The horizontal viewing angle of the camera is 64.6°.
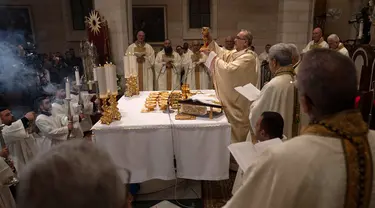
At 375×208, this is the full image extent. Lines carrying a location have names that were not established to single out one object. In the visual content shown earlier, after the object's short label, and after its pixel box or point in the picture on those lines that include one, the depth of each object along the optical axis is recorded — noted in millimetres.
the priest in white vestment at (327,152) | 1219
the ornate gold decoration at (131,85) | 4807
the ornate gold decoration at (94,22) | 7539
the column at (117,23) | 7727
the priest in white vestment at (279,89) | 3164
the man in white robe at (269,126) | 2389
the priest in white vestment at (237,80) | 4262
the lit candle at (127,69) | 4676
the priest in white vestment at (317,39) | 8125
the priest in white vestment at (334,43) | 7312
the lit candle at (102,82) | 3332
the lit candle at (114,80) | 3510
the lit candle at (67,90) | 3324
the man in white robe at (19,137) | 3453
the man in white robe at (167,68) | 8352
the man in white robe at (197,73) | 8312
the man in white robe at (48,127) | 3924
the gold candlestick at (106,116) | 3333
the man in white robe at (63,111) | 4426
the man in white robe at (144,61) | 8041
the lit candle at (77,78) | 3863
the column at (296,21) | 8445
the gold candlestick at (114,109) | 3438
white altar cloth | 3289
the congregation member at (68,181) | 790
